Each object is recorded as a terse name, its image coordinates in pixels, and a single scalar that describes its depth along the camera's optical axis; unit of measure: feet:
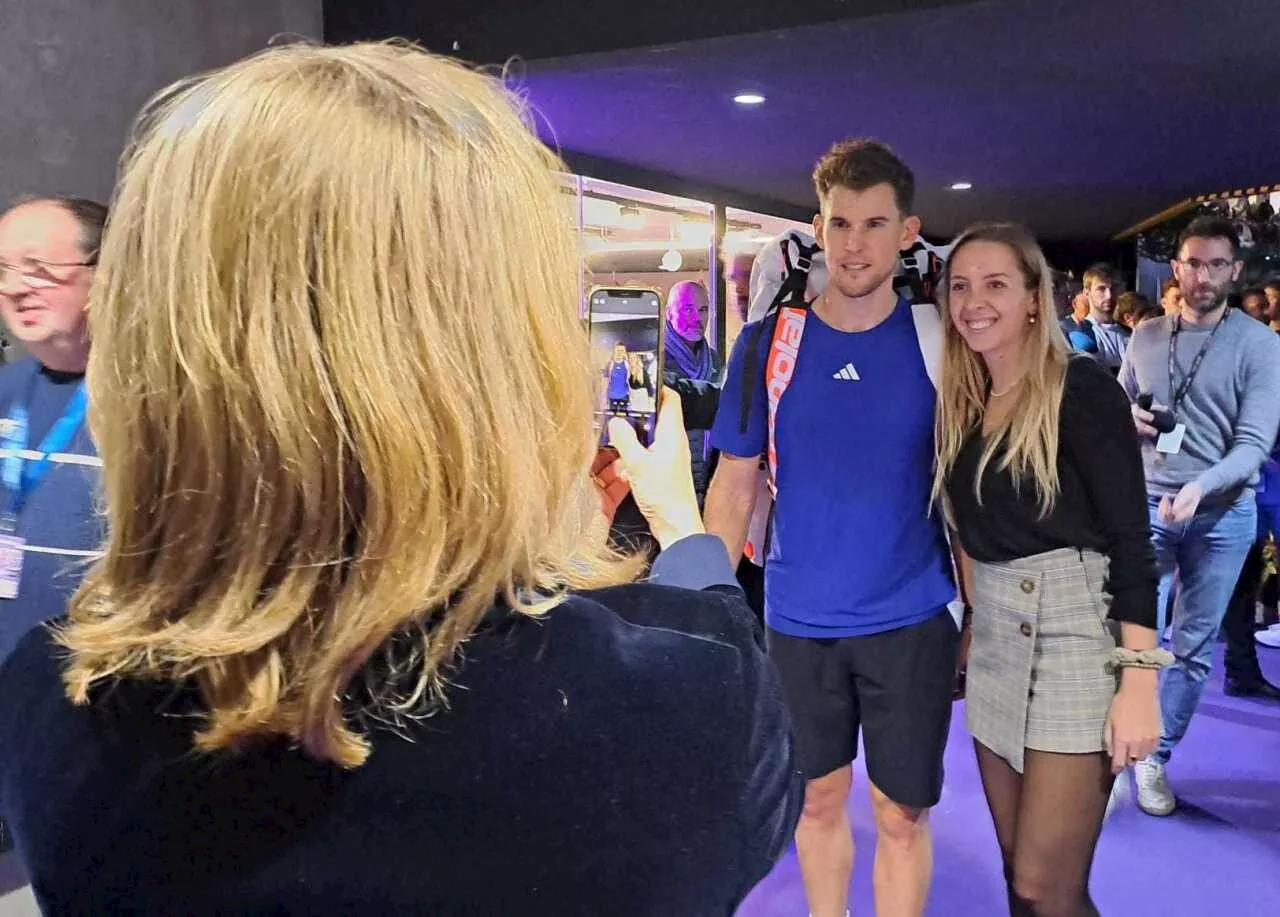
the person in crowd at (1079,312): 14.75
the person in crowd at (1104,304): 13.98
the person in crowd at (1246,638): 11.55
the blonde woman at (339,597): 1.66
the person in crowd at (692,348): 8.83
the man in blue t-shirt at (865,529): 6.10
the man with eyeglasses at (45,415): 5.07
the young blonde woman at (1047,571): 5.13
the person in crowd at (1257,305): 15.97
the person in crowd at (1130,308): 14.78
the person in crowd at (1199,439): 9.16
